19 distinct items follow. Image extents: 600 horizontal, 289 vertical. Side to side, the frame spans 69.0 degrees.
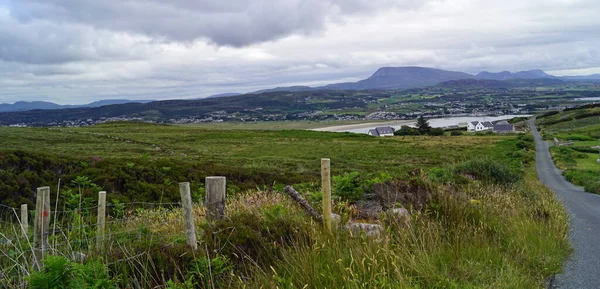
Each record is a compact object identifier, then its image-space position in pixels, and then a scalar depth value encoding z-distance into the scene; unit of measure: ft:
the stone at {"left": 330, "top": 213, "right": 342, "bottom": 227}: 19.75
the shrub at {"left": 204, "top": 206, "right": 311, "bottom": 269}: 16.33
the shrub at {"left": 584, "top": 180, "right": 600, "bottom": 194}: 87.02
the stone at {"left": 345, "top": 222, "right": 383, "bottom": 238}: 17.54
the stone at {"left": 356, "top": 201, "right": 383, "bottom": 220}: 22.74
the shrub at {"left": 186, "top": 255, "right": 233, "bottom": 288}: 14.43
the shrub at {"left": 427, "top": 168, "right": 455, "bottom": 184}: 40.08
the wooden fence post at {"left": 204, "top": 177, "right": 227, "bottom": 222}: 19.85
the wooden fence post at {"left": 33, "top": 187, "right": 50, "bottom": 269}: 15.38
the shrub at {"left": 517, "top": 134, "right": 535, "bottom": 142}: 250.16
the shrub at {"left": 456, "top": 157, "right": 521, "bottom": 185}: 49.60
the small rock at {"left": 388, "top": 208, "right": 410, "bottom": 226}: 19.35
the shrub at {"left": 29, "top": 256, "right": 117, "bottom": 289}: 11.94
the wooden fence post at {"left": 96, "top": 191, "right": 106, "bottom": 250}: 18.66
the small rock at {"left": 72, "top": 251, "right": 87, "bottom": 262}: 15.38
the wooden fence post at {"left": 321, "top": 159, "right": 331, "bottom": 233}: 18.62
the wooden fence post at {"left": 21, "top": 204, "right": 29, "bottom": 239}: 17.92
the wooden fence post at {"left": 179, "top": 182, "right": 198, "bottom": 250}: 16.53
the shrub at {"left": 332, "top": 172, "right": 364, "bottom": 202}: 28.76
